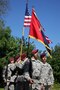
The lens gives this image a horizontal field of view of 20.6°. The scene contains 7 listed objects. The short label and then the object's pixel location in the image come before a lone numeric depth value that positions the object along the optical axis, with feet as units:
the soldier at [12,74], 20.72
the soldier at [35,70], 16.93
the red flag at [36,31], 18.14
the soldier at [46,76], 18.07
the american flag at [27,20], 19.25
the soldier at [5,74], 22.00
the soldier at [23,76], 17.03
